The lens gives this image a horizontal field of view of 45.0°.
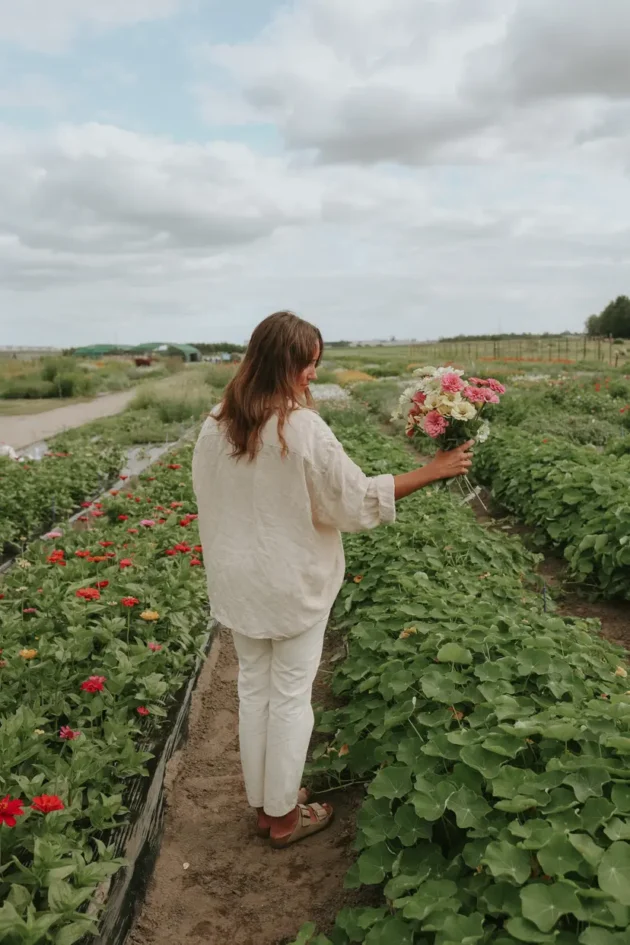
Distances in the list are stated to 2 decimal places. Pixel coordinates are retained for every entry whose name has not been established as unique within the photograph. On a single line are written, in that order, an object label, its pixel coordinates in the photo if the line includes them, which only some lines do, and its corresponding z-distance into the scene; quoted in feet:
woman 7.14
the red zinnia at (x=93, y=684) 8.98
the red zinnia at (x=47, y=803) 6.64
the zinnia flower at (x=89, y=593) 10.64
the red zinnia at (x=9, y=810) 6.34
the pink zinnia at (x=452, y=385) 8.84
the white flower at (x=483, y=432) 8.90
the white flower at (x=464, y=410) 8.57
